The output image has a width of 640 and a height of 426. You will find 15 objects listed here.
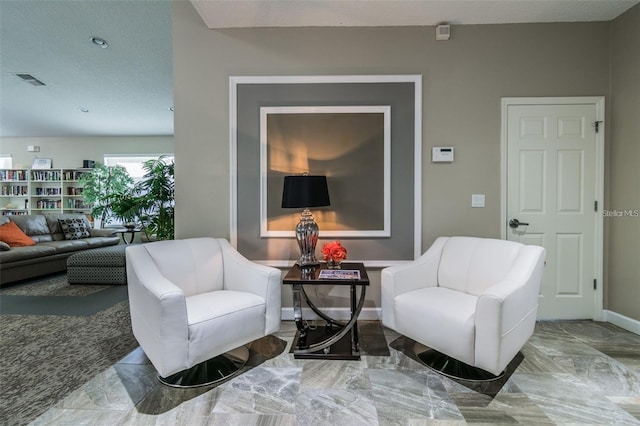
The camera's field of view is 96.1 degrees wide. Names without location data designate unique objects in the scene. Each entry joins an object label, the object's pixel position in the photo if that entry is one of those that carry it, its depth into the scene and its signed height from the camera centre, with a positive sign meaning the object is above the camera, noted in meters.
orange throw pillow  4.19 -0.43
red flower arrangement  2.29 -0.37
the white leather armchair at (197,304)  1.57 -0.63
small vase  2.28 -0.47
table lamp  2.19 +0.04
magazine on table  2.00 -0.49
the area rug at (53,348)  1.65 -1.07
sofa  3.81 -0.58
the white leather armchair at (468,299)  1.59 -0.62
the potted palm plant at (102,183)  6.21 +0.52
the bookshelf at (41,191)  6.57 +0.36
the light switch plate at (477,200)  2.63 +0.06
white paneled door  2.59 +0.13
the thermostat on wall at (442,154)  2.60 +0.47
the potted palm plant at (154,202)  3.38 +0.06
